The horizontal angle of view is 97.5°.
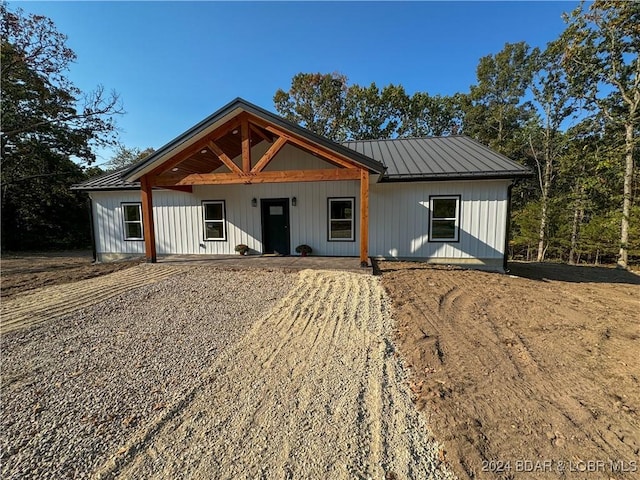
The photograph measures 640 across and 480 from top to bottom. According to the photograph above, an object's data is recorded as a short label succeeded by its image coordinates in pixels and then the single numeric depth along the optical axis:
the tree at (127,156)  33.41
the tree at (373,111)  23.83
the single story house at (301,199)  7.41
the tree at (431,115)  24.14
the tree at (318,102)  24.00
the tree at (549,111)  15.58
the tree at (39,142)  13.56
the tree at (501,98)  20.03
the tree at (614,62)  11.88
